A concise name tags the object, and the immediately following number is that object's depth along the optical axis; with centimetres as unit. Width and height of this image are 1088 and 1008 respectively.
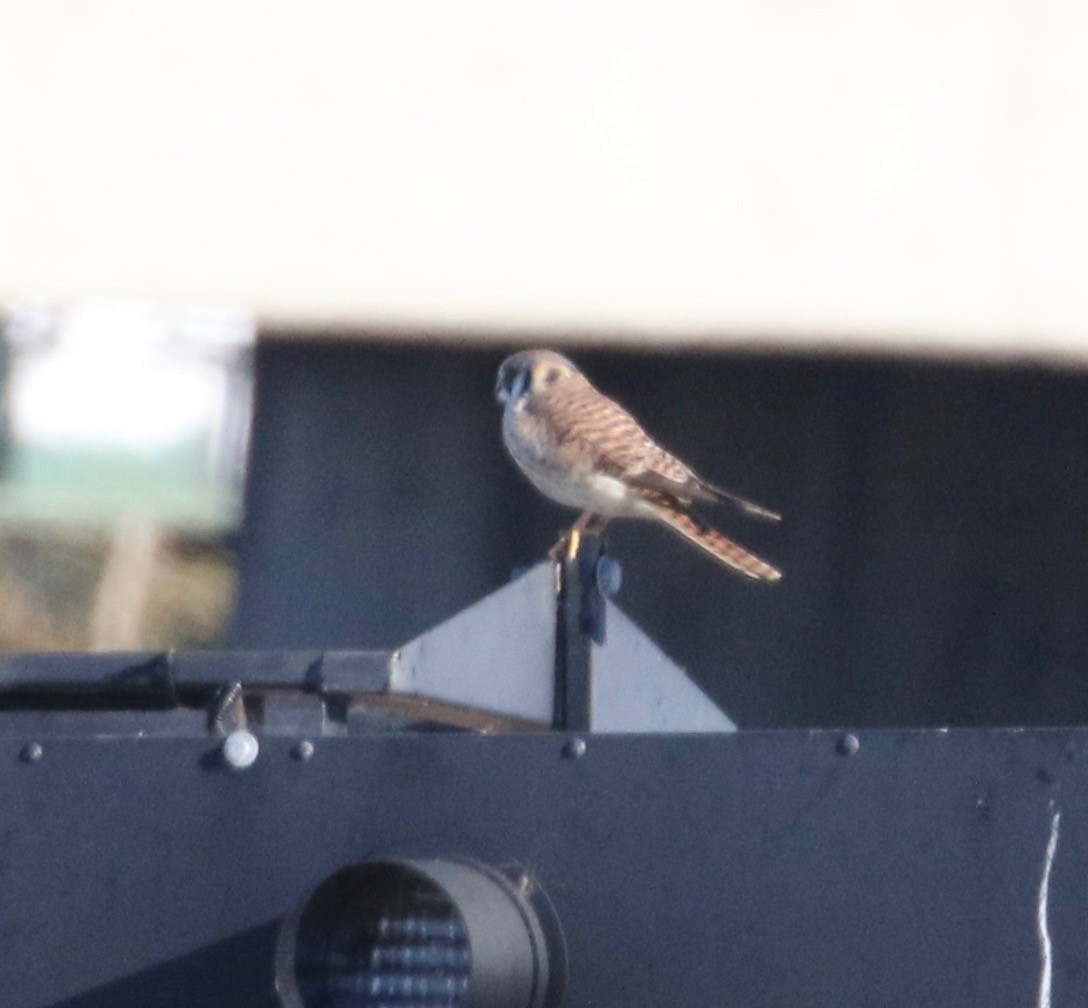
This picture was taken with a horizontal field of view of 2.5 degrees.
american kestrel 2167
